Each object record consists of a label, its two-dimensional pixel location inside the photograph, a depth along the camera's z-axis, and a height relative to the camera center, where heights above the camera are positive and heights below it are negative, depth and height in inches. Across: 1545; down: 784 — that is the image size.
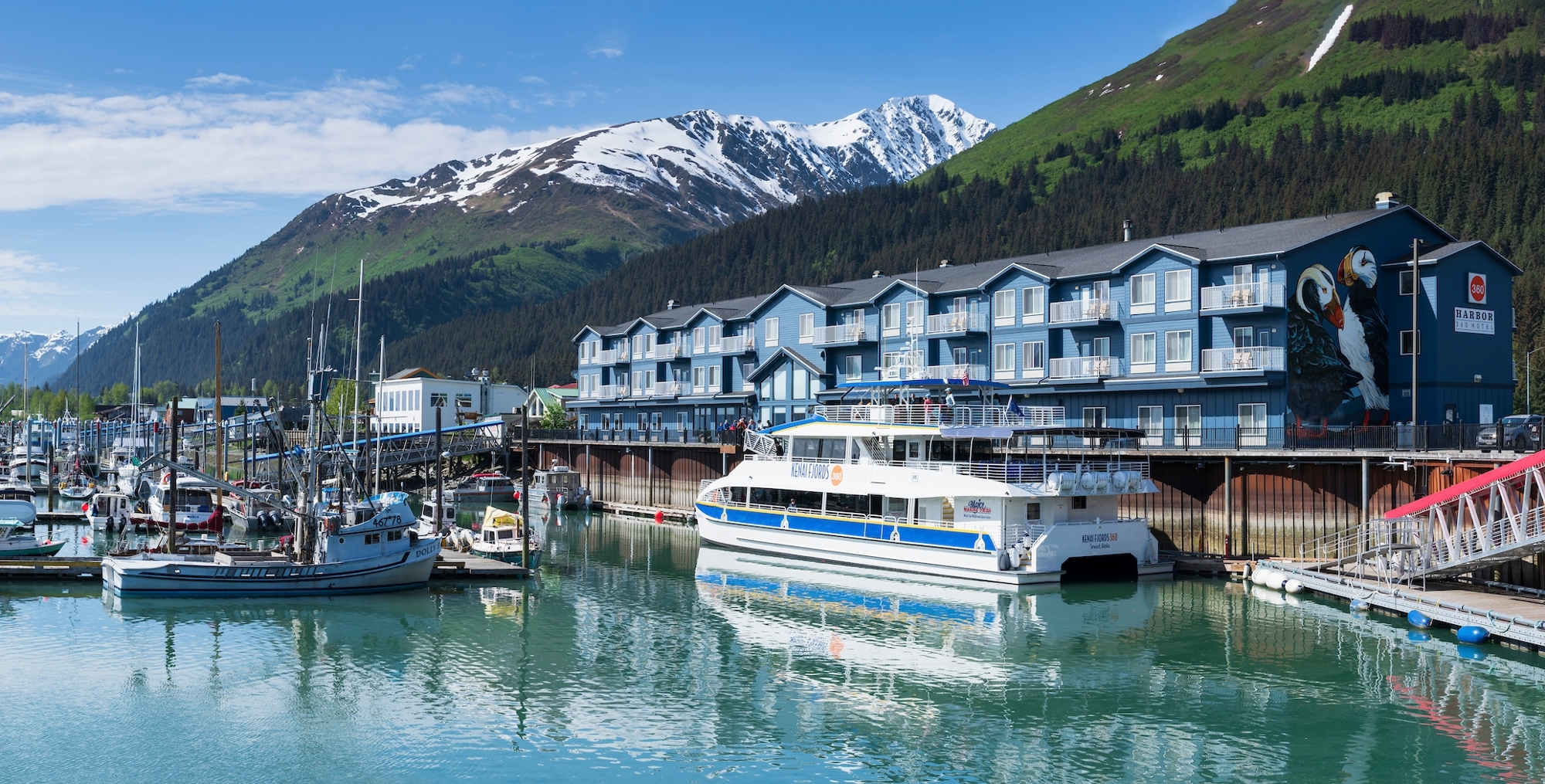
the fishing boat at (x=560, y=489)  3275.1 -127.9
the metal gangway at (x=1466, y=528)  1396.4 -96.0
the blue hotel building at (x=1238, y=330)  2128.4 +242.4
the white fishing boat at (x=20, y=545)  2041.1 -187.1
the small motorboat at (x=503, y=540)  2047.2 -172.3
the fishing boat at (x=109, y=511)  2578.7 -160.9
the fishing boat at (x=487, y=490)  3425.2 -137.2
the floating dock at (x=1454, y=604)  1277.1 -181.3
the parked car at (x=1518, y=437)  1632.3 +24.4
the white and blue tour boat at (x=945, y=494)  1804.9 -78.2
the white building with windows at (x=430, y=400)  4758.9 +184.3
